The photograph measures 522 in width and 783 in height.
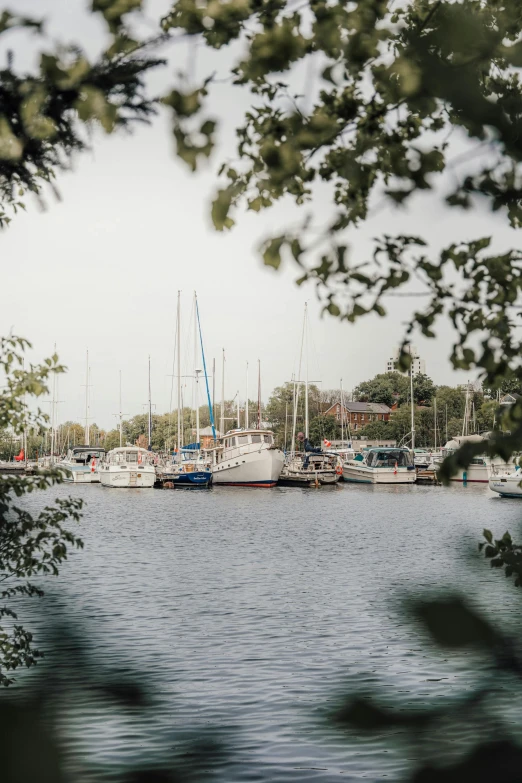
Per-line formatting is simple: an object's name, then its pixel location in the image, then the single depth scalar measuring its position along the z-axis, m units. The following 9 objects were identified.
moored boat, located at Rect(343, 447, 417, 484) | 82.94
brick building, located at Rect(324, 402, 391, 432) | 188.88
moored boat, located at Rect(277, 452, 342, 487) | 82.44
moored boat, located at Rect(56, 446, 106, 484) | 89.44
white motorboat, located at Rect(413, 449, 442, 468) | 97.94
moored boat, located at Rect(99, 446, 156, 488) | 78.75
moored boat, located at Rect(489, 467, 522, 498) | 60.31
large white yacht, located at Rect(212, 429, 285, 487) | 77.25
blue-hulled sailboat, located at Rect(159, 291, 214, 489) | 77.31
